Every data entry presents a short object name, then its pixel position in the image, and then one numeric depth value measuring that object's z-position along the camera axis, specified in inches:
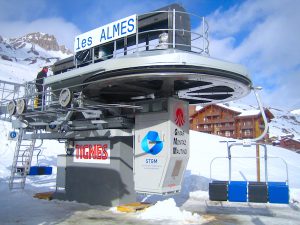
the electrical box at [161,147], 305.3
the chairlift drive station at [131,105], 274.1
